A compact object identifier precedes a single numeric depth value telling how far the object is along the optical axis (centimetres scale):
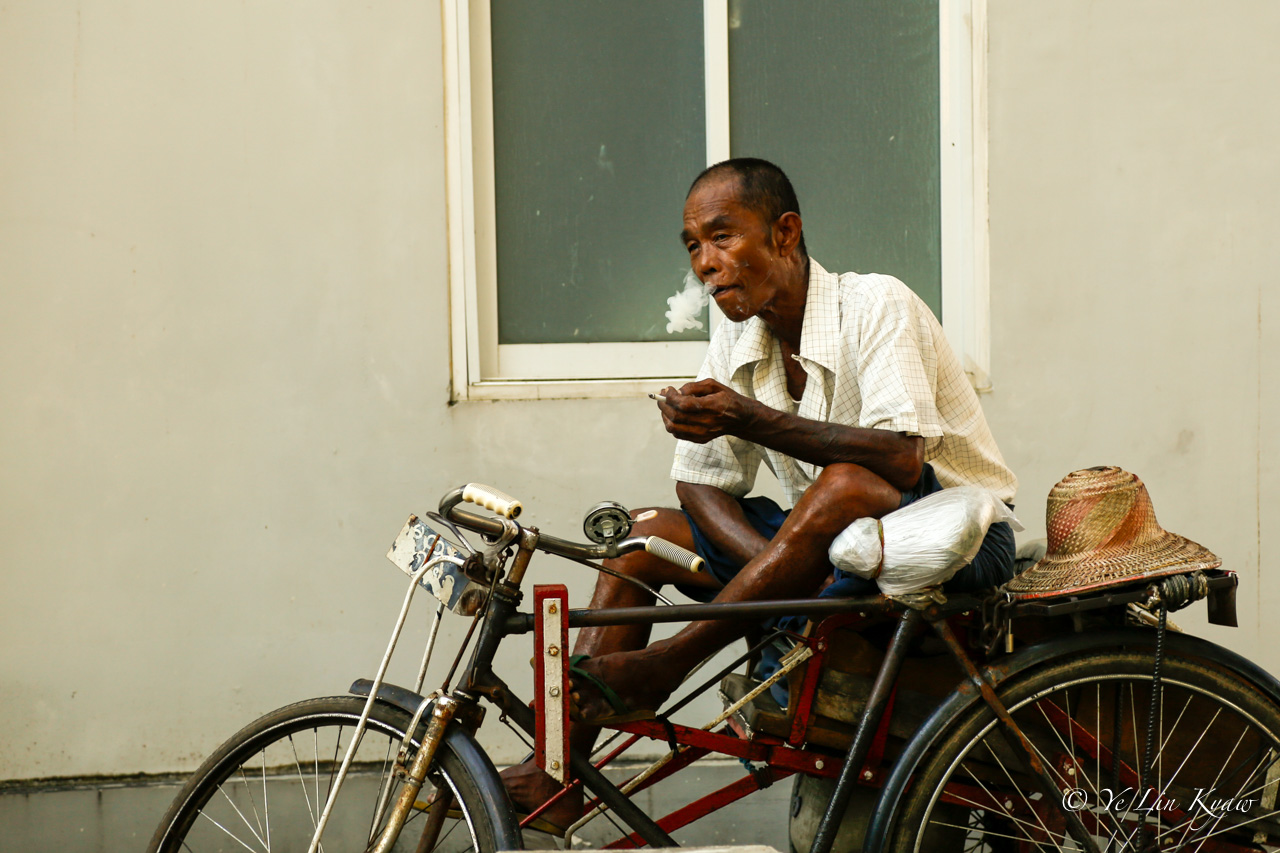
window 338
